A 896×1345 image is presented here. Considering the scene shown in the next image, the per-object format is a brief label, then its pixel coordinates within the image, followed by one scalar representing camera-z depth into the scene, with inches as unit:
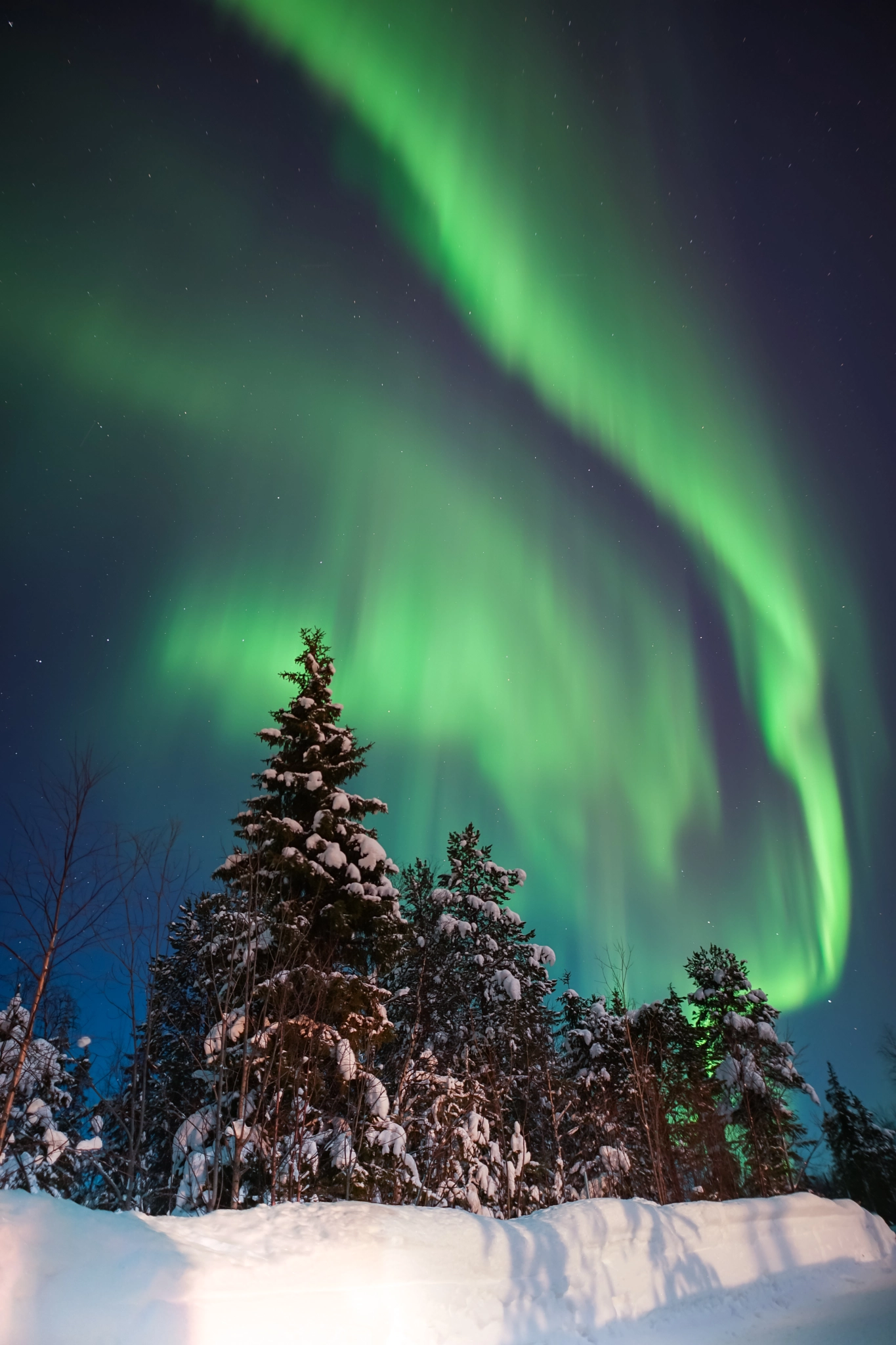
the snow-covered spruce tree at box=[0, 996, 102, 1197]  388.8
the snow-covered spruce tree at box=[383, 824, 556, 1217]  636.1
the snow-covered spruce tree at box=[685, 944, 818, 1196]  932.6
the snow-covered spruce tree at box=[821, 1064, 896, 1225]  1747.0
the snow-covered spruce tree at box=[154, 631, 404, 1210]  379.6
